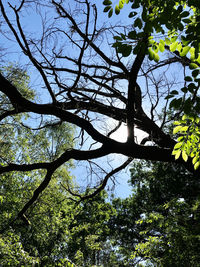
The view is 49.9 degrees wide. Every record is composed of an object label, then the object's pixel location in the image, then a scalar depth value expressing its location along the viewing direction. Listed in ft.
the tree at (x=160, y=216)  15.62
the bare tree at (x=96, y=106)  11.26
